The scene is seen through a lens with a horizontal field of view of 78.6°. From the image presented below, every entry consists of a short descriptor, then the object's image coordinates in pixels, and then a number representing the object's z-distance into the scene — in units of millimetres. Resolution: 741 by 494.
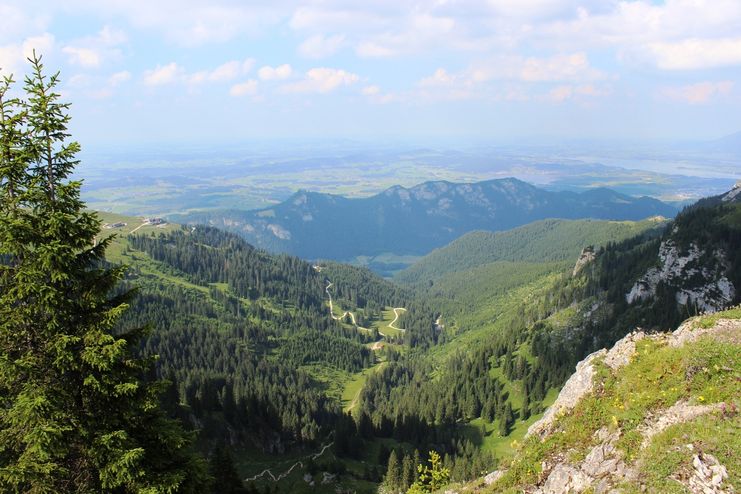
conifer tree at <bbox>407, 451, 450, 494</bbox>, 44469
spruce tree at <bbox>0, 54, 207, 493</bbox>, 18625
